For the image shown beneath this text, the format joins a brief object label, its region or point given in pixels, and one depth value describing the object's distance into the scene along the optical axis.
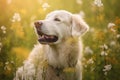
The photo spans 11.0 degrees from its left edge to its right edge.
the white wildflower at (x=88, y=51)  11.13
